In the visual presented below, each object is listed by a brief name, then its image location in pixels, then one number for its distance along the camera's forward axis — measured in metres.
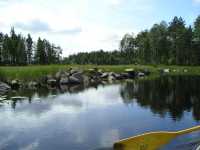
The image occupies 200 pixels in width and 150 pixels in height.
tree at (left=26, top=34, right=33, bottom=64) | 80.31
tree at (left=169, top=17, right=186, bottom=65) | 67.09
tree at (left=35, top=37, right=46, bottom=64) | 71.07
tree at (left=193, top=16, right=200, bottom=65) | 66.64
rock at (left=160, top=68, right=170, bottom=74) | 59.70
